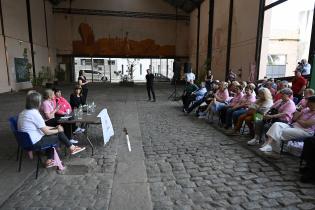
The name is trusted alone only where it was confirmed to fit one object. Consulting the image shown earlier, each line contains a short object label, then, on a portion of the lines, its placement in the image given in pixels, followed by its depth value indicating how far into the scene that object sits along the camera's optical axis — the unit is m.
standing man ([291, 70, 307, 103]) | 7.09
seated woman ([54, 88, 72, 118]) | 5.10
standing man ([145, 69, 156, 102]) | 11.44
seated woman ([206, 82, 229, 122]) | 6.92
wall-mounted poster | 16.05
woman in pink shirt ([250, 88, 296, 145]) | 4.60
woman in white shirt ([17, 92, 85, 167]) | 3.50
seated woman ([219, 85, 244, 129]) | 6.22
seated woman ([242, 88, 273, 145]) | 5.22
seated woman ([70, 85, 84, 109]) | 6.05
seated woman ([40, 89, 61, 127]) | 4.66
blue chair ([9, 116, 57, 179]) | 3.45
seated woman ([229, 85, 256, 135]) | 5.84
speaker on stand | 14.11
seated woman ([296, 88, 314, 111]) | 4.81
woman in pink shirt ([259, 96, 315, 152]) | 3.92
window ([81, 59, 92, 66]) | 31.40
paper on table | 4.64
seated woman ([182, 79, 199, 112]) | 8.77
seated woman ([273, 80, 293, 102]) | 5.99
